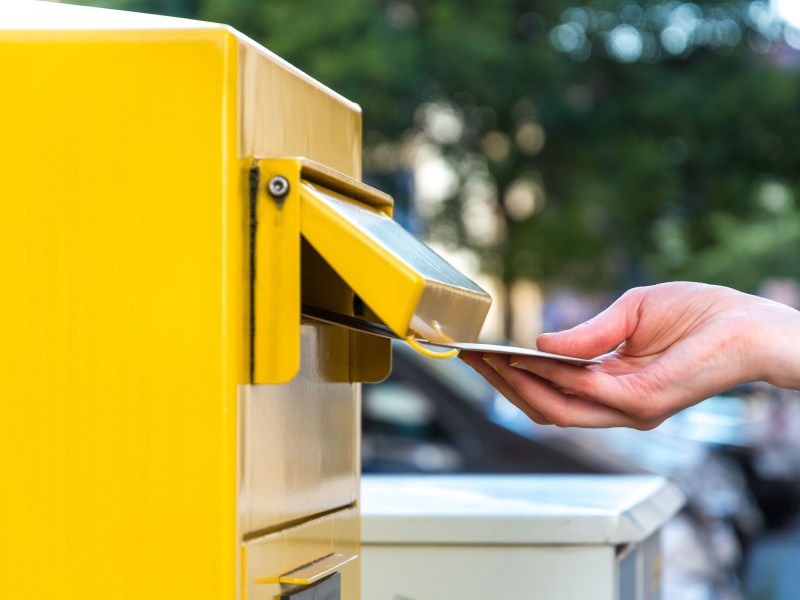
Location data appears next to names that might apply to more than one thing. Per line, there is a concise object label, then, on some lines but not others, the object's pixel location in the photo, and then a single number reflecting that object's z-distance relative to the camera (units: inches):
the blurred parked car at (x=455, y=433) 240.7
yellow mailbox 51.9
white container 89.3
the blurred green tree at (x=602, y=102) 652.1
